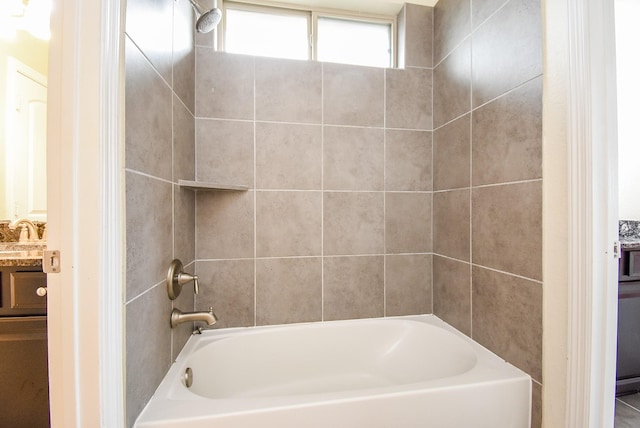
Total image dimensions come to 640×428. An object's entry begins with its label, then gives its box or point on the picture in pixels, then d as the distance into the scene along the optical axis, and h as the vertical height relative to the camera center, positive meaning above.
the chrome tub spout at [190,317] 1.10 -0.43
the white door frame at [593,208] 0.79 +0.01
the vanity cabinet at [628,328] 1.50 -0.66
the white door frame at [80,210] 0.64 +0.01
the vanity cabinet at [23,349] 1.09 -0.55
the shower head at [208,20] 1.13 +0.83
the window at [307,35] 1.59 +1.11
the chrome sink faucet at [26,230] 1.46 -0.07
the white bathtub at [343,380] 0.85 -0.67
